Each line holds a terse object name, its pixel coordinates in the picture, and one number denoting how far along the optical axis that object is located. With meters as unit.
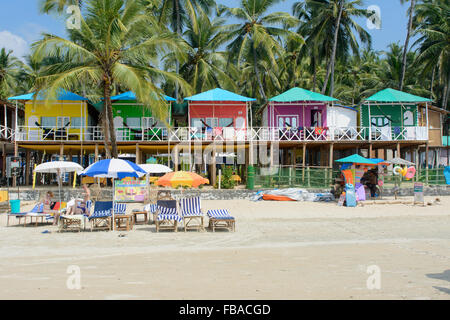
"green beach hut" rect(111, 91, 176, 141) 24.89
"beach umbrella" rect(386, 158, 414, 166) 20.01
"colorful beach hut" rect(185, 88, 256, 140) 24.83
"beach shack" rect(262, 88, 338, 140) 26.36
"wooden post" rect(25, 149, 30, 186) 25.00
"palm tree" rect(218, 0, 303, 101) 28.06
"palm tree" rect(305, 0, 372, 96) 28.91
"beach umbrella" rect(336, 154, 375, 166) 18.59
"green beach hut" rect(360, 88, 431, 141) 24.77
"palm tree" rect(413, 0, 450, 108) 30.23
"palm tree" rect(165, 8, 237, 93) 29.89
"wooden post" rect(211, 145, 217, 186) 22.98
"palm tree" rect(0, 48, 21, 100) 34.59
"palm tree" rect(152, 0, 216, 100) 28.64
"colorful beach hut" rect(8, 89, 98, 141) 24.34
